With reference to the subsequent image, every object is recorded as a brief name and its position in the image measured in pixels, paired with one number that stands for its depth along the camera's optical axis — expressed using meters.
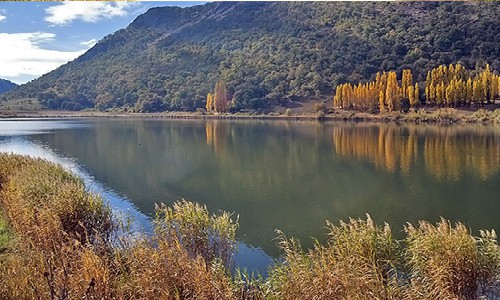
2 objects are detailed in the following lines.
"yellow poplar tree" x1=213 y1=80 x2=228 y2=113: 116.94
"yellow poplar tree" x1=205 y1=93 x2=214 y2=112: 118.75
